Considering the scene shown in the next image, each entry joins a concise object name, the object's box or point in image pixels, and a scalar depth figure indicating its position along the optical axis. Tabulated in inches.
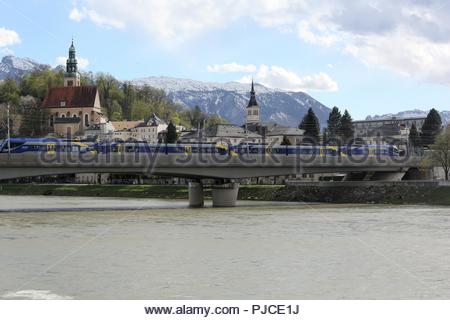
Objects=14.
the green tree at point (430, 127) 6505.9
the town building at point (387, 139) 6796.3
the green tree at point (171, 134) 6407.5
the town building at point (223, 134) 6919.3
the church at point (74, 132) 7416.3
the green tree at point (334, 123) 7047.2
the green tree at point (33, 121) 7263.8
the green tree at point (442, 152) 3540.8
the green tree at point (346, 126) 7006.4
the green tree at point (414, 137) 6659.0
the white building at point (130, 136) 7706.7
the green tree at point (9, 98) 7732.3
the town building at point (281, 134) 7456.2
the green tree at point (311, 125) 6678.2
